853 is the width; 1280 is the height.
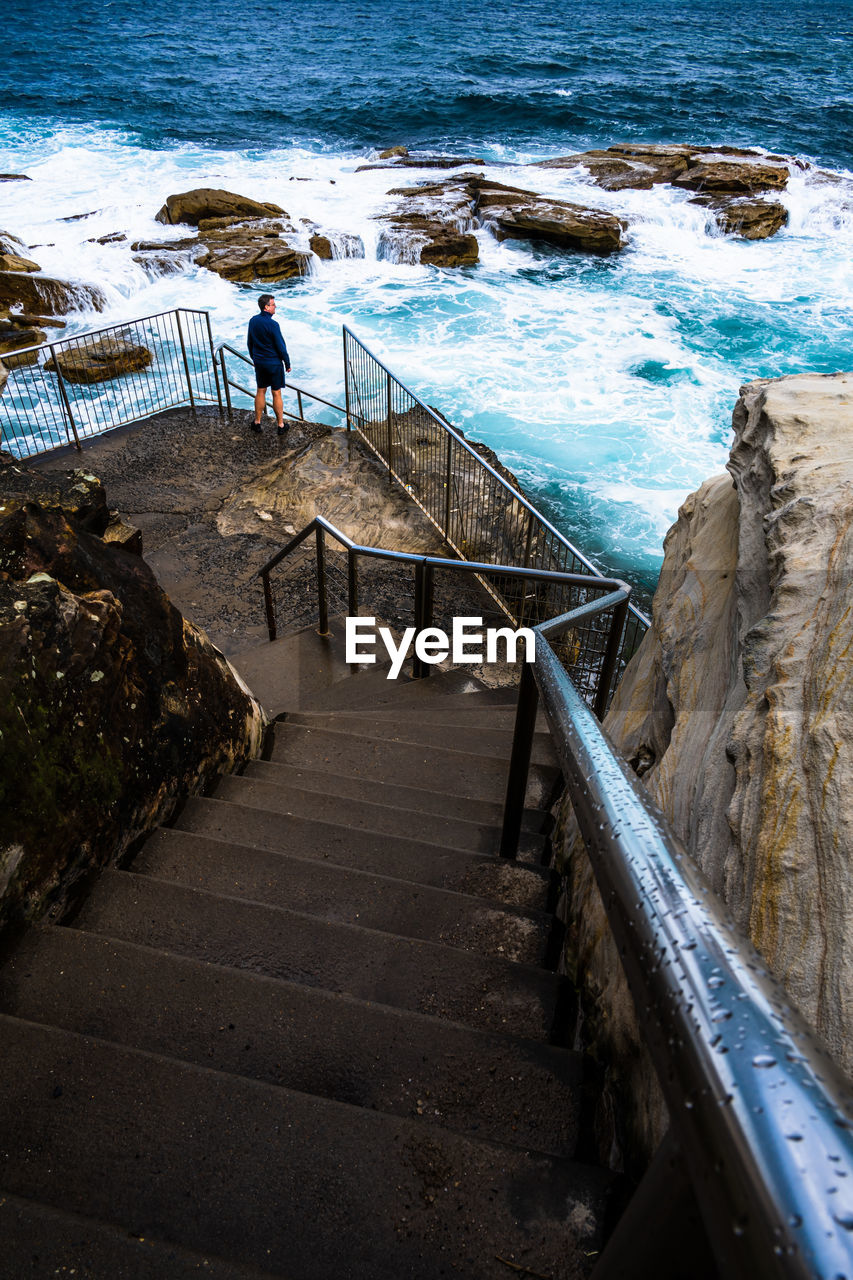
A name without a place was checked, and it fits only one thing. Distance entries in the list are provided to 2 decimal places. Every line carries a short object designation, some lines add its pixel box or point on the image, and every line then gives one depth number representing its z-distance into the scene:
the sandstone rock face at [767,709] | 1.67
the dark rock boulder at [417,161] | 29.05
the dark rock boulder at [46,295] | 16.20
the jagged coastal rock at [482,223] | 21.81
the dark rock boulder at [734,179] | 26.72
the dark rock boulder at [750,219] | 24.97
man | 9.93
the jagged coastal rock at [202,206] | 22.09
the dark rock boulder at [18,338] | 14.62
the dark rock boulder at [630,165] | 27.47
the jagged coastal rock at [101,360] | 12.84
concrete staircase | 1.55
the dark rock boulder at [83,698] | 2.53
